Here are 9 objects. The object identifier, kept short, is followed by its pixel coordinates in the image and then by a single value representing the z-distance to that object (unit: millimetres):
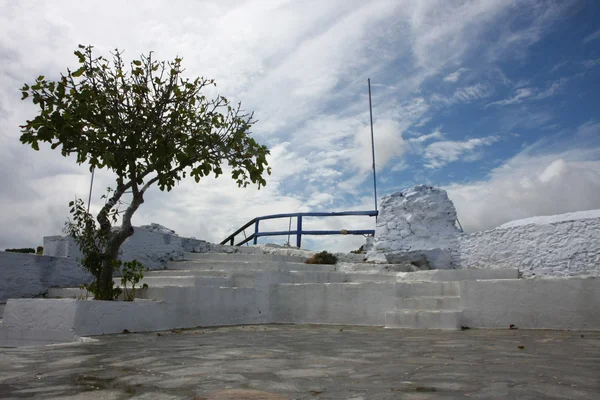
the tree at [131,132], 6223
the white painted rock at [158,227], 12262
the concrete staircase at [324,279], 6910
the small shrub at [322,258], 10789
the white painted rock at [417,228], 10000
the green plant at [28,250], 12477
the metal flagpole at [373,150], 13223
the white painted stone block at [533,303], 6117
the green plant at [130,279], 6789
